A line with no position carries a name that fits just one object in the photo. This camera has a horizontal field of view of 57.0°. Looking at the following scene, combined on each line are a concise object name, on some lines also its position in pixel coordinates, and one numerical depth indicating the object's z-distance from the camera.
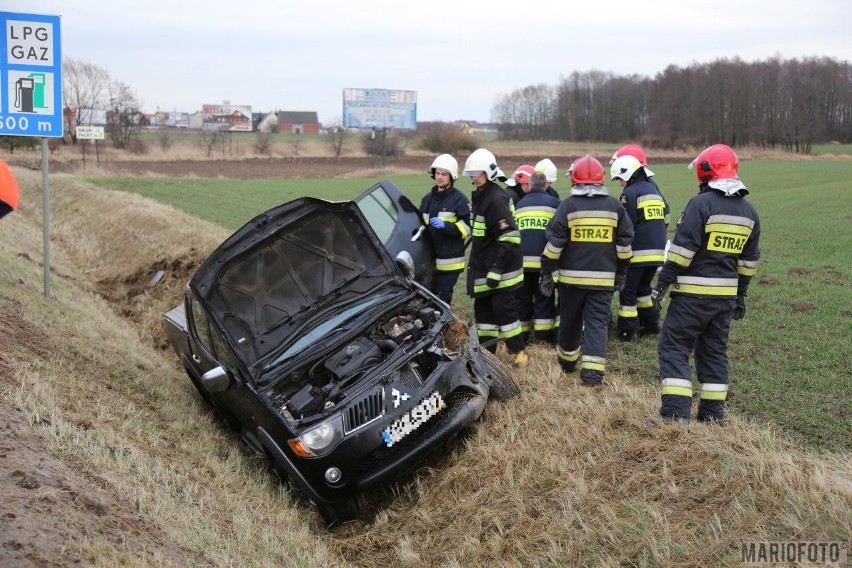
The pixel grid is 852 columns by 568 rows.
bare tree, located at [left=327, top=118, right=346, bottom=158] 65.09
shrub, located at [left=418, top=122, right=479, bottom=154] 64.56
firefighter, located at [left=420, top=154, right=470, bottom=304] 7.75
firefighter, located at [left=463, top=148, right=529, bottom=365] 7.23
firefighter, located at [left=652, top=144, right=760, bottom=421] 5.46
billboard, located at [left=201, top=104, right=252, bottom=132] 102.11
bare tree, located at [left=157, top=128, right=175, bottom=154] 58.72
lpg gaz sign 8.80
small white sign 35.06
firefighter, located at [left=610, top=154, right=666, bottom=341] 8.34
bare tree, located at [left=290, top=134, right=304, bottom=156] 64.88
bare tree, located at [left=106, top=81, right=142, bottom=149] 65.19
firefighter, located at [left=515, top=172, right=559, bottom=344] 8.27
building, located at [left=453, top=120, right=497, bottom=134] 108.47
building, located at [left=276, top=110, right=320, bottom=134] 115.06
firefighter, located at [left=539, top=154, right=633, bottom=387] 6.62
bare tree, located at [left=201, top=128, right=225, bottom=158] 60.68
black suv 4.91
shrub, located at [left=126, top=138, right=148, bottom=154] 57.26
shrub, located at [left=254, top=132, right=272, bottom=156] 63.12
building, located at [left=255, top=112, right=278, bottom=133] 113.25
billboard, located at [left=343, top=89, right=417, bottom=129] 60.78
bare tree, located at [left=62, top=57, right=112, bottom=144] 68.38
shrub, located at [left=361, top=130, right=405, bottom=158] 62.82
